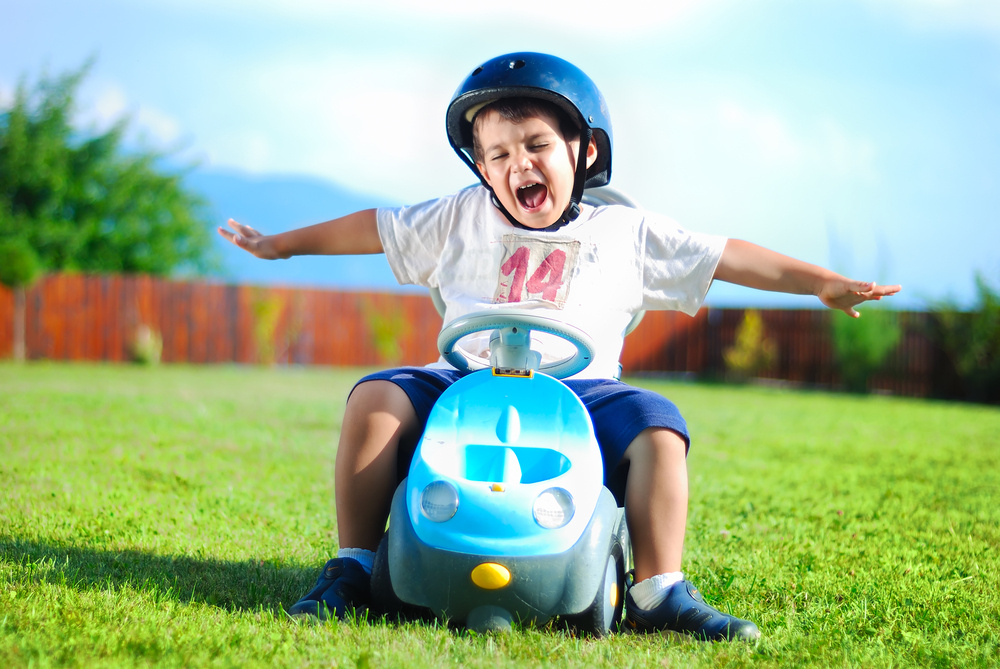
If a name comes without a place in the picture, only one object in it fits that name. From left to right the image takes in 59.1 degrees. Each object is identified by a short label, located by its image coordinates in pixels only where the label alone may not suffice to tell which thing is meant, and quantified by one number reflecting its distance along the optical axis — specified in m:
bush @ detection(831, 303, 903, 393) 16.17
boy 2.13
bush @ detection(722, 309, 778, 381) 18.16
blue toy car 1.89
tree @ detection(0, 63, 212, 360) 22.11
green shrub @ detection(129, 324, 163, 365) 17.42
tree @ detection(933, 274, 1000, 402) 14.82
